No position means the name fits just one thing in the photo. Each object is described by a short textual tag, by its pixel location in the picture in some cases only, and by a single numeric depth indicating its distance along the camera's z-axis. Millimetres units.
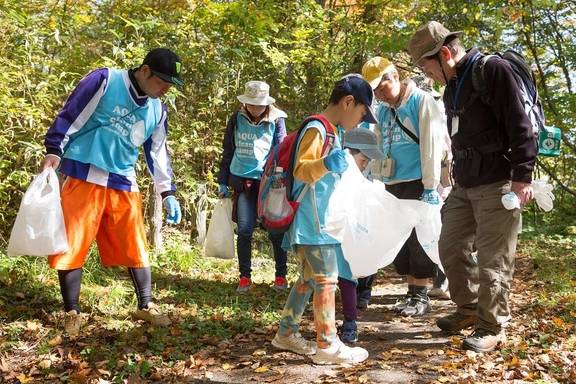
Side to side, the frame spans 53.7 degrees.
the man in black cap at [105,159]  3963
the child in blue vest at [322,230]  3436
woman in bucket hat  5586
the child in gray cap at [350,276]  4098
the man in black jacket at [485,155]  3541
